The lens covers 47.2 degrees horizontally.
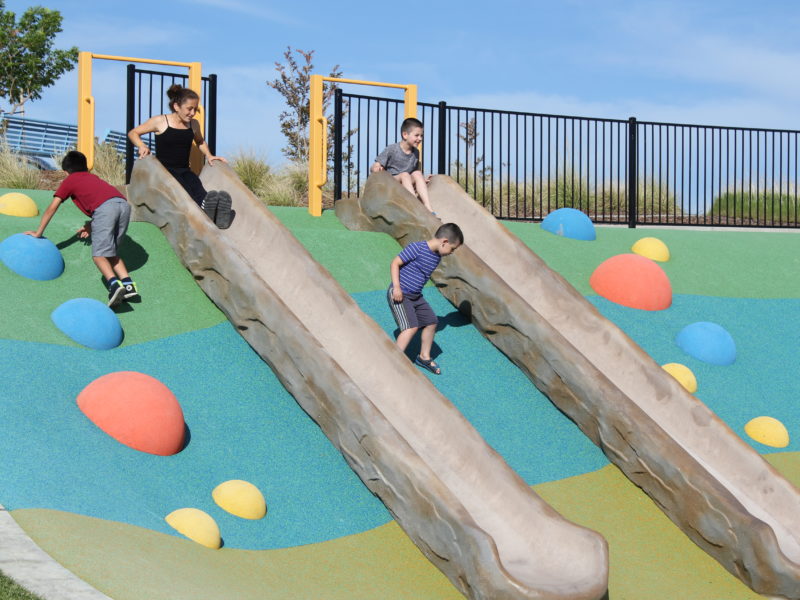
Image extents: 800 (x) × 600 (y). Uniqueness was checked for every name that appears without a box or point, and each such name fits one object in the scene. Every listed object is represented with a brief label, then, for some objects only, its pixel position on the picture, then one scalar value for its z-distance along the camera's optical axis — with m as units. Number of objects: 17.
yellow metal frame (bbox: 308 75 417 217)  12.44
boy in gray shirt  11.07
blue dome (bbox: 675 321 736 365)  9.84
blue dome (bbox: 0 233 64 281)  8.84
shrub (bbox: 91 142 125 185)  15.37
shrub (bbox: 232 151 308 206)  16.19
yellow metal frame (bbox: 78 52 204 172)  11.66
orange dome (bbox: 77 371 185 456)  6.52
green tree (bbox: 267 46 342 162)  25.09
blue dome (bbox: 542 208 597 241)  13.19
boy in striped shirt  8.30
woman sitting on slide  9.94
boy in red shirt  8.72
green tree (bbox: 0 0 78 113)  32.78
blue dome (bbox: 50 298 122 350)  7.86
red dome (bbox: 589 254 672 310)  10.81
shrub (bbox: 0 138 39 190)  14.63
